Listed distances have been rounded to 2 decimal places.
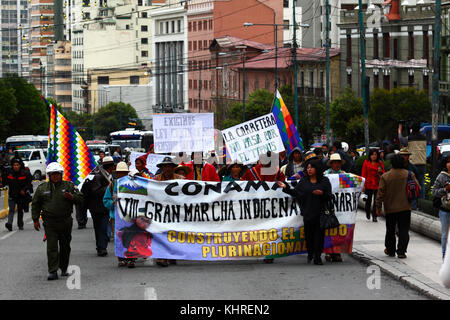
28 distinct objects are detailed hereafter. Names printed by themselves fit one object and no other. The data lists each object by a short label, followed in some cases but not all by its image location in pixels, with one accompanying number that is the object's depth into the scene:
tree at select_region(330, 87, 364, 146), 63.88
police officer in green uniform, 13.66
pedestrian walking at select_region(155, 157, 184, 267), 15.89
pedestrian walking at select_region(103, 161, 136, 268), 15.03
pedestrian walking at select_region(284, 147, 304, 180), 18.50
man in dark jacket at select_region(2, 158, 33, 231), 22.58
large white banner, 14.91
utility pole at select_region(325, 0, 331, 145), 42.50
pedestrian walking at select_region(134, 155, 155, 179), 18.95
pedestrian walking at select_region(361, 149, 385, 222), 21.84
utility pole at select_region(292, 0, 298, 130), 48.84
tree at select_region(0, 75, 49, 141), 86.38
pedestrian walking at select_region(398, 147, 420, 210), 18.50
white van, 54.06
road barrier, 26.61
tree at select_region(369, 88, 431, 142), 59.45
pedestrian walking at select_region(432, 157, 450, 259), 13.84
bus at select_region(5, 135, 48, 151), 68.06
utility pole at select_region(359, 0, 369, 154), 32.81
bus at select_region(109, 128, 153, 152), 73.75
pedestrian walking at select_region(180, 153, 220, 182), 17.36
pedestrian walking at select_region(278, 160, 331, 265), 14.69
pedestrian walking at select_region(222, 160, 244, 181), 16.66
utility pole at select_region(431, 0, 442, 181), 24.16
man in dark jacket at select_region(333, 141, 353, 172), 22.20
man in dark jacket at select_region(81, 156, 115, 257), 16.58
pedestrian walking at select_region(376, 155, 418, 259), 15.20
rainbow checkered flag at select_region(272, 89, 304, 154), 23.16
